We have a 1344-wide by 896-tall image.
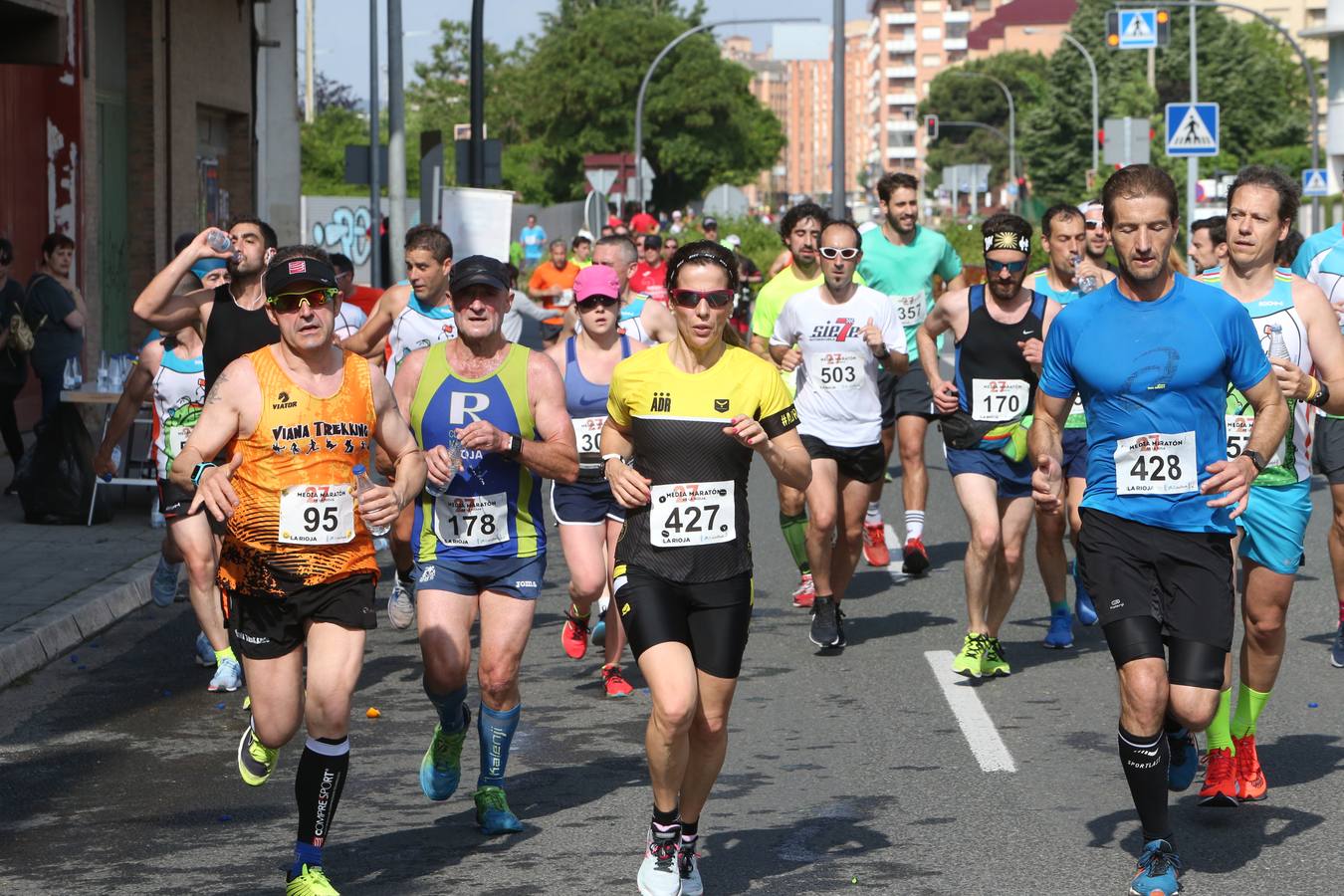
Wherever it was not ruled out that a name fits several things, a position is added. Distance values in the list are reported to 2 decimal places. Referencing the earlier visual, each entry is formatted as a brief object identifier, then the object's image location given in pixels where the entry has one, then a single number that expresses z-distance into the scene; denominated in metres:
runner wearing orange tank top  5.83
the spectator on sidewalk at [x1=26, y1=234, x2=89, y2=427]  15.64
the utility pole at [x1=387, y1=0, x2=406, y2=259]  24.62
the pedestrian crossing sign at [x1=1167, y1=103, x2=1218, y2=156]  25.47
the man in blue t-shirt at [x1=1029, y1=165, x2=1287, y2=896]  5.79
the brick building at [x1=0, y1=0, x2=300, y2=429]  19.77
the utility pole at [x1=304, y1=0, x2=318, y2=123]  66.44
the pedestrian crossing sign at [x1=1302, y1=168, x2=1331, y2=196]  43.85
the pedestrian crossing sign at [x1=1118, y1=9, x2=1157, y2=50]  32.47
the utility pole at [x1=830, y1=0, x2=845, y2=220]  25.69
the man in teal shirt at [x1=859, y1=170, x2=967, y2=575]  12.45
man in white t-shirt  10.14
